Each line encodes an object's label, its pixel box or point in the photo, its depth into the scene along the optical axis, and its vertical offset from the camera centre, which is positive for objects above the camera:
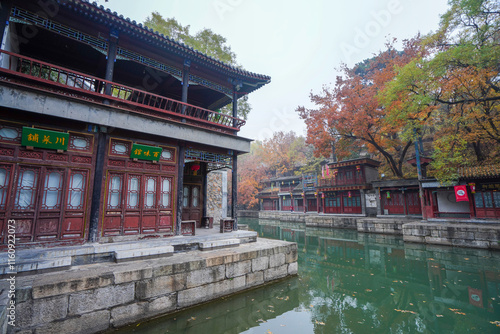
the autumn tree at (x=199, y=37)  17.39 +12.84
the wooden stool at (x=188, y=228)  7.52 -0.95
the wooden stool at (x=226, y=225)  8.39 -0.98
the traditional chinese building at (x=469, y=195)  12.48 +0.16
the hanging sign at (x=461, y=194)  13.15 +0.22
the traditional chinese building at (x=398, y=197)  18.08 +0.09
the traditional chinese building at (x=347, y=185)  21.62 +1.33
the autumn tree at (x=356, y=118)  18.56 +6.99
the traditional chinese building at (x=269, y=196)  33.03 +0.44
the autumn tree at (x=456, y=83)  10.17 +6.11
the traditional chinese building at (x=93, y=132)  5.24 +1.97
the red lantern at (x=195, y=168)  10.44 +1.45
